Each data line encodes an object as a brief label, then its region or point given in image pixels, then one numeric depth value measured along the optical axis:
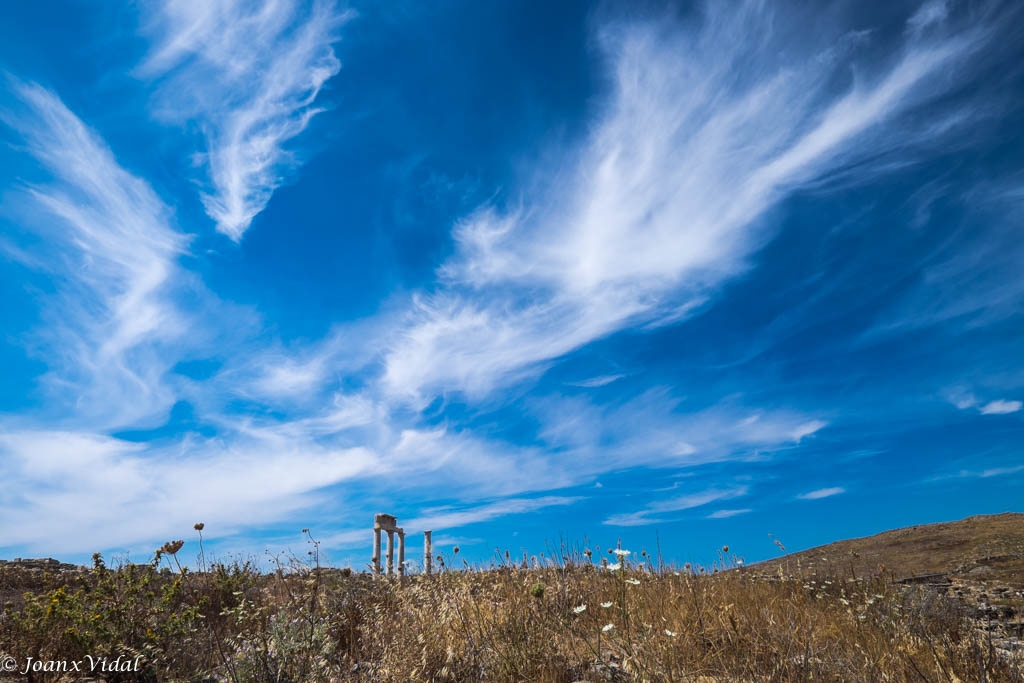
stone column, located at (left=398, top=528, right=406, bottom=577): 27.50
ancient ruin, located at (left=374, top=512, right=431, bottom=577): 24.95
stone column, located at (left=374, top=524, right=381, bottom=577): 25.89
